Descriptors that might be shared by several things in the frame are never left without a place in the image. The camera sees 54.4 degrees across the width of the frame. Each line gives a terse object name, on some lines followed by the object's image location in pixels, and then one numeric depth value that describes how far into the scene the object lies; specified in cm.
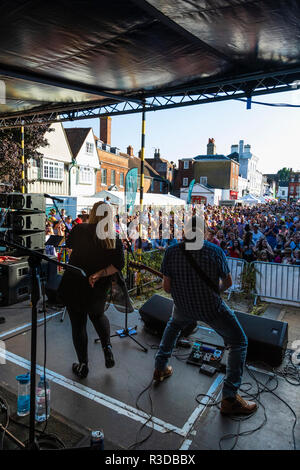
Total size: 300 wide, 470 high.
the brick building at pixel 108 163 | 3074
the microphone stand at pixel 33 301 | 206
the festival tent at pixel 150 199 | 1852
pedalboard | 382
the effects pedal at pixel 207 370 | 372
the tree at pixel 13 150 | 1484
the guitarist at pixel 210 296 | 289
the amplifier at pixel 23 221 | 485
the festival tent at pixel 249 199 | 3500
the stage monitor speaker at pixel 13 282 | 364
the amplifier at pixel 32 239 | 481
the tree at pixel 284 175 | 13762
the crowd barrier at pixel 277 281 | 618
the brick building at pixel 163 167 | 5022
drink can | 221
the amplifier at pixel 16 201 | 498
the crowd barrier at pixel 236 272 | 700
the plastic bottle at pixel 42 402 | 285
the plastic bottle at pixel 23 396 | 292
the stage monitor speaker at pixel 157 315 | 457
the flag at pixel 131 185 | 1055
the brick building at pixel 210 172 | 4869
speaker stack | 369
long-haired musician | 327
